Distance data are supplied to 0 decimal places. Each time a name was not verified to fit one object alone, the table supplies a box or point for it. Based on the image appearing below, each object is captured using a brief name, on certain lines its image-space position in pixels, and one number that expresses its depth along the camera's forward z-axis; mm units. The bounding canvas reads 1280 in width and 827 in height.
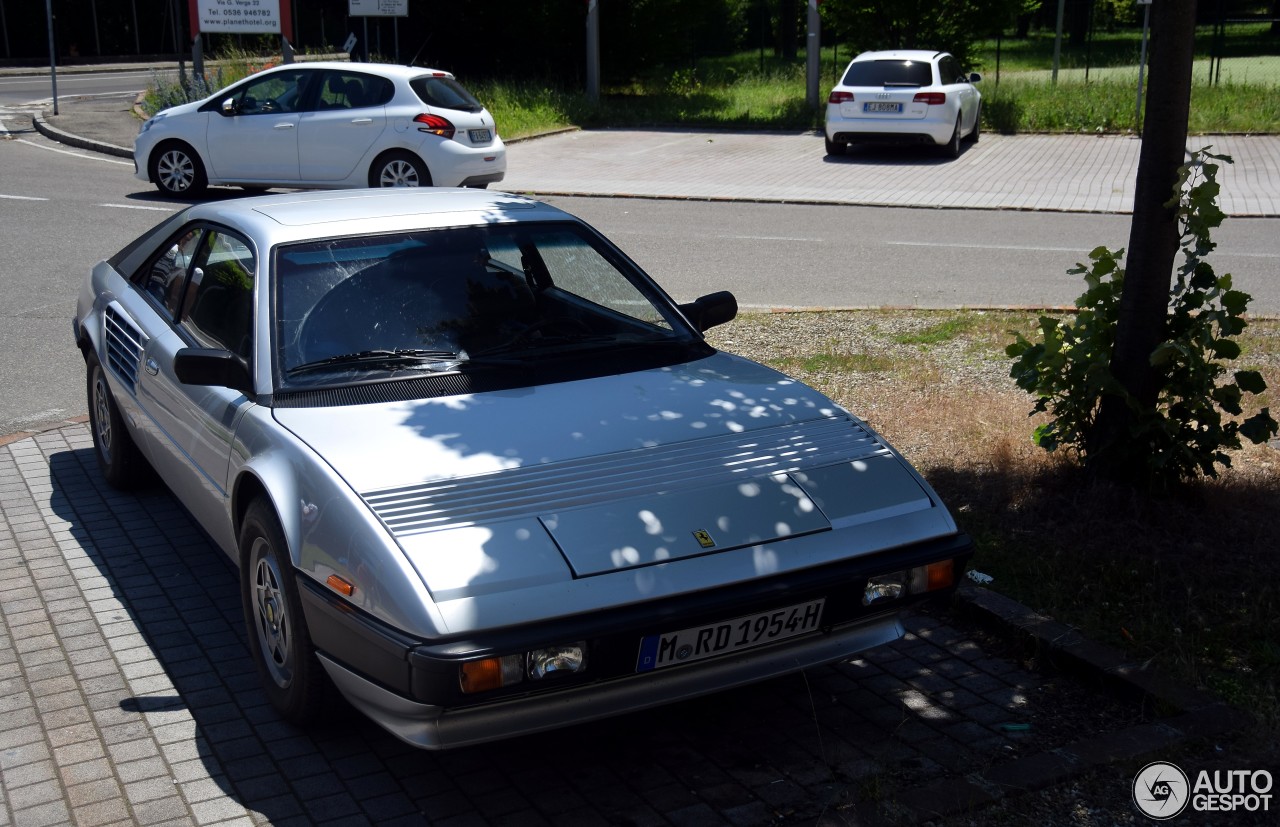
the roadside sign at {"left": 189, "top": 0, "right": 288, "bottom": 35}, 22000
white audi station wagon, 20219
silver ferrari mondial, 3445
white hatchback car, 16016
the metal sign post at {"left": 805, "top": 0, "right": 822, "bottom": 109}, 25031
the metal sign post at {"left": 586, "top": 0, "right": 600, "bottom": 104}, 27719
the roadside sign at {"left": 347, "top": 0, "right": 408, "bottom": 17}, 24016
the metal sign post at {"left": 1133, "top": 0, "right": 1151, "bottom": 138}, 22859
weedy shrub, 5211
